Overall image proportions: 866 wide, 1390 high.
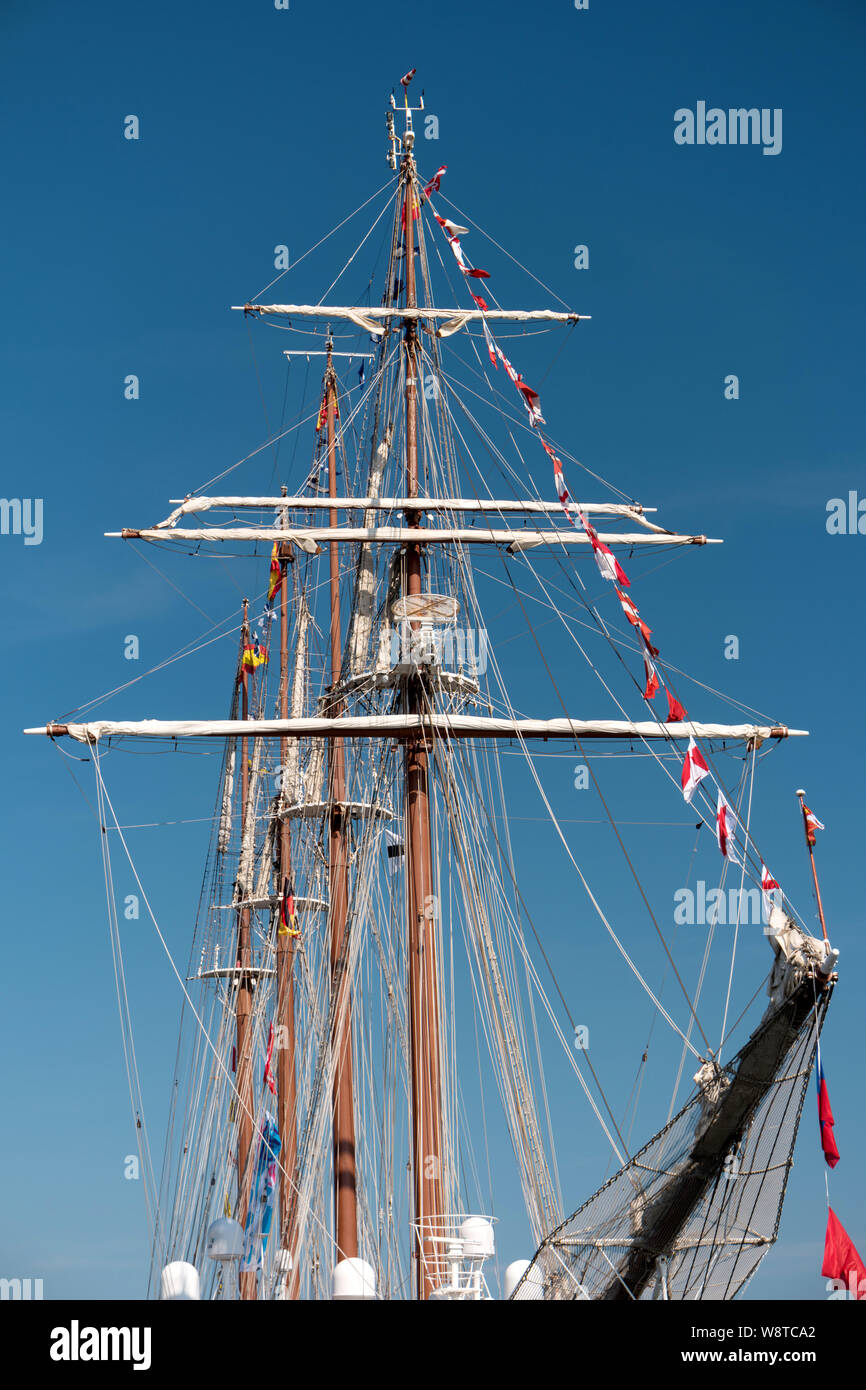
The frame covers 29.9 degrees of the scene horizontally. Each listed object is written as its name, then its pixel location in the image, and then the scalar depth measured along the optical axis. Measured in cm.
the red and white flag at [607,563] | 2817
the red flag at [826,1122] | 2102
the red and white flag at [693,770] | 2652
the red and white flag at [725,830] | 2572
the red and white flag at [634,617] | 2748
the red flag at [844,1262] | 2019
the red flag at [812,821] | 2304
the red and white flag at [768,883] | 2366
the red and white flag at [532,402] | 3086
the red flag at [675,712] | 2661
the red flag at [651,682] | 2745
